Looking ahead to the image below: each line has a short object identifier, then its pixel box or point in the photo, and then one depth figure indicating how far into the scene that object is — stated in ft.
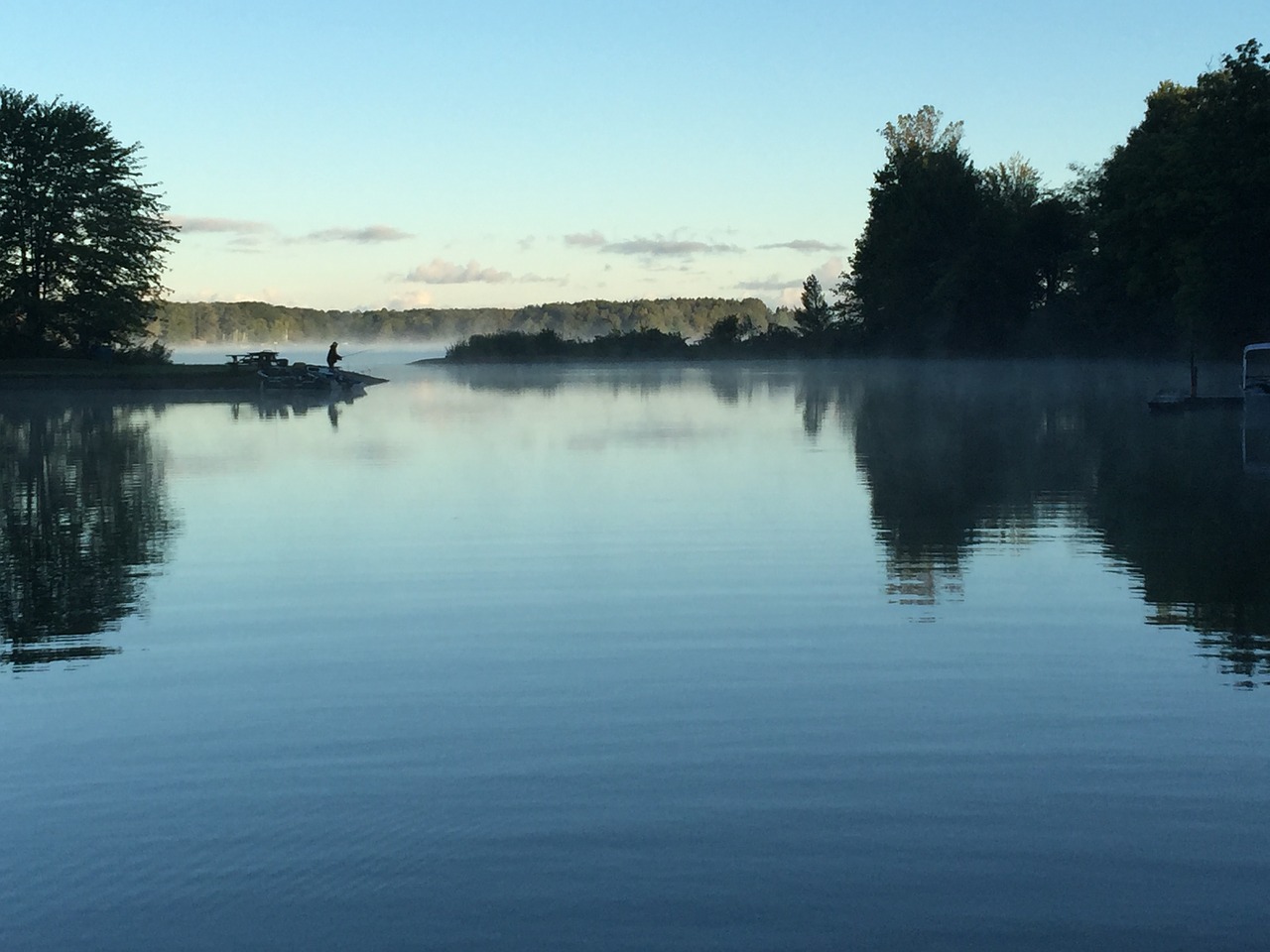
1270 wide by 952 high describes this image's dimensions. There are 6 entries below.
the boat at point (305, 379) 205.67
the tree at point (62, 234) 247.29
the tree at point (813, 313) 397.80
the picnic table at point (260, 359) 231.16
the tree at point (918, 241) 334.24
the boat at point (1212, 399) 137.18
